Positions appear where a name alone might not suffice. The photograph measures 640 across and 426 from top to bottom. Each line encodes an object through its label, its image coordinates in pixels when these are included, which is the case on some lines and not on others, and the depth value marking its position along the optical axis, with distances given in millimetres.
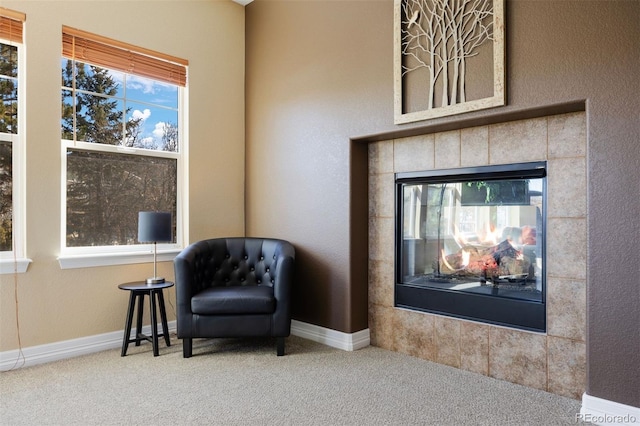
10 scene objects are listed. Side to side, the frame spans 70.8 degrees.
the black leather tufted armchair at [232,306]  3248
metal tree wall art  2734
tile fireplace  2635
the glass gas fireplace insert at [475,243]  2812
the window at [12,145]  3137
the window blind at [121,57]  3408
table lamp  3402
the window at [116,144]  3443
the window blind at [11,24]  3078
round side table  3318
